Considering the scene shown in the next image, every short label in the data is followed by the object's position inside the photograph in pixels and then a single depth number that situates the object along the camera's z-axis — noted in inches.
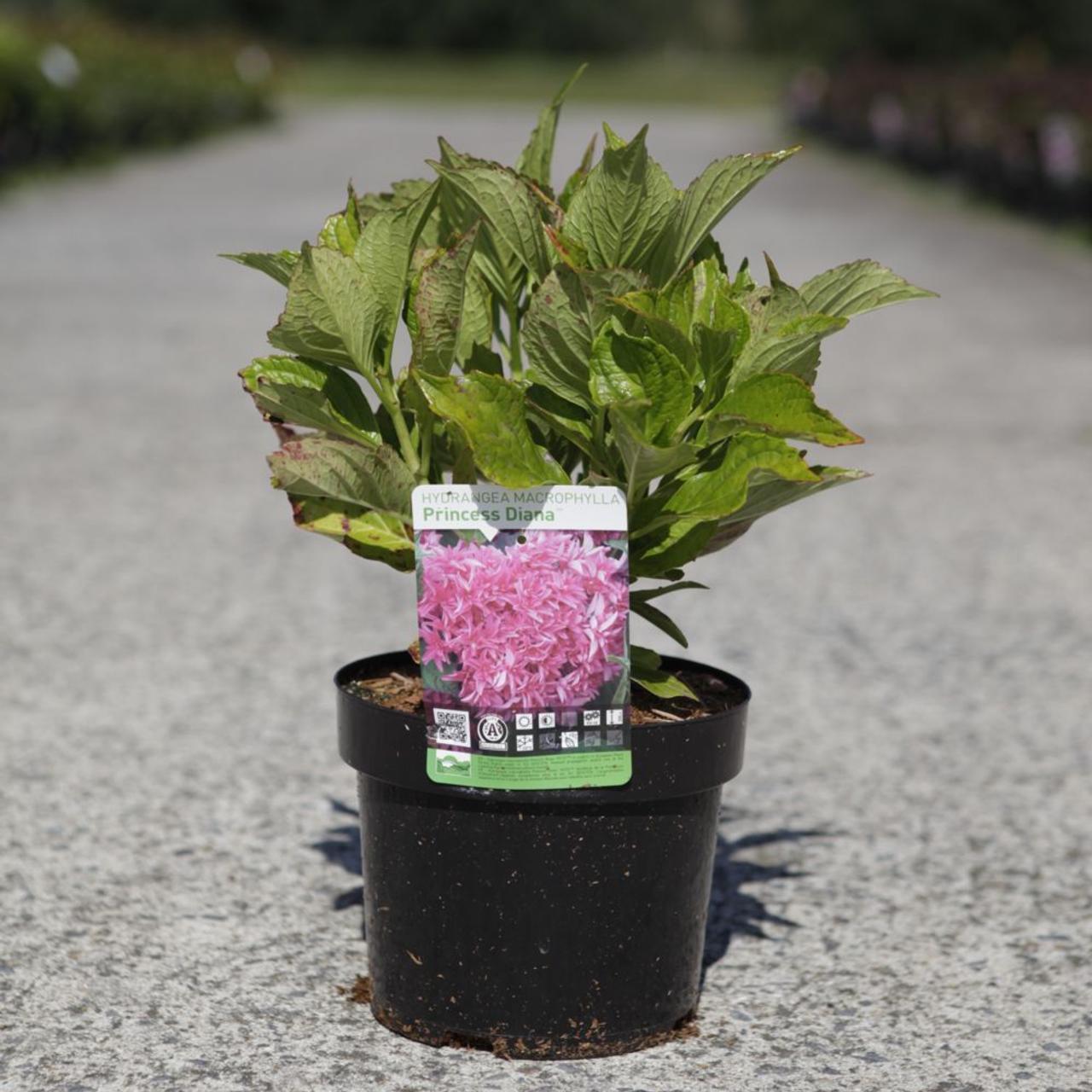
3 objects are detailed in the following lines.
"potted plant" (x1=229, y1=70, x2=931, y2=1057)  87.0
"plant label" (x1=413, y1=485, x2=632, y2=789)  85.4
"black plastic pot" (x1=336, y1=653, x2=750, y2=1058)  89.6
